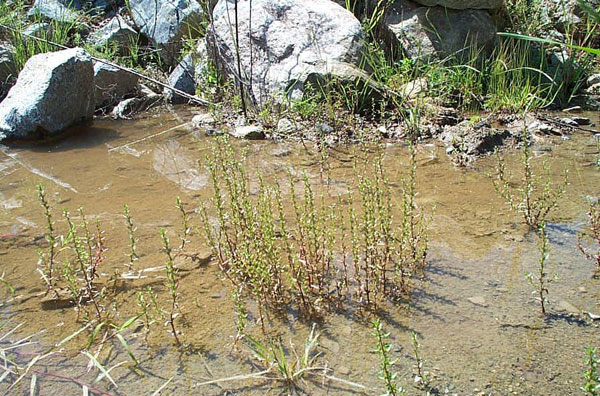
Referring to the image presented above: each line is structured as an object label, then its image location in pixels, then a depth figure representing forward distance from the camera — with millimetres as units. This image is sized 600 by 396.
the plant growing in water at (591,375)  1781
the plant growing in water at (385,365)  2057
